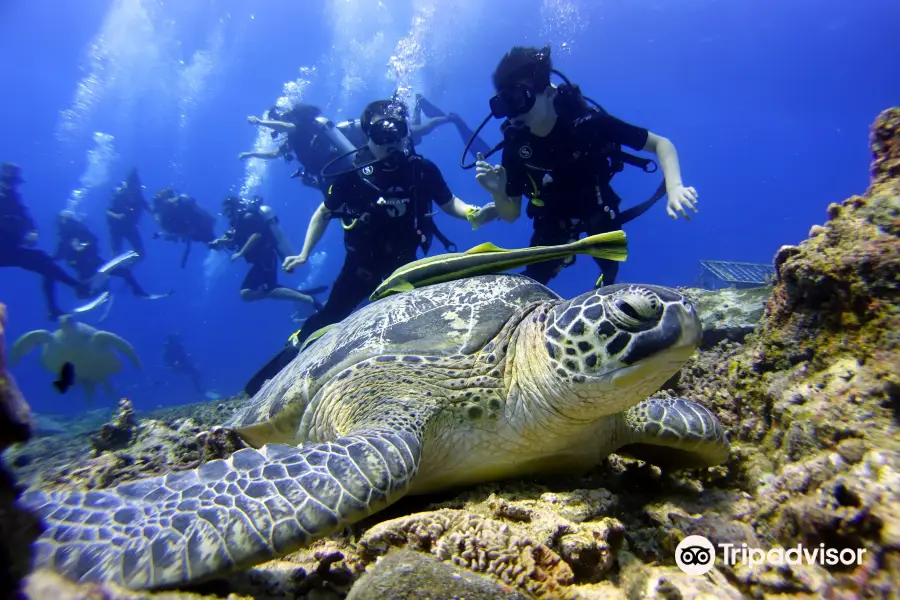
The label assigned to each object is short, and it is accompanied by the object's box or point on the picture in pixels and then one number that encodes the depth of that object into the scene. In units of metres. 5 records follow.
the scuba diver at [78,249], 11.79
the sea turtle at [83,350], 6.20
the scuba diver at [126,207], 13.54
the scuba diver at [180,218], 11.91
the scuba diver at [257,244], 9.42
